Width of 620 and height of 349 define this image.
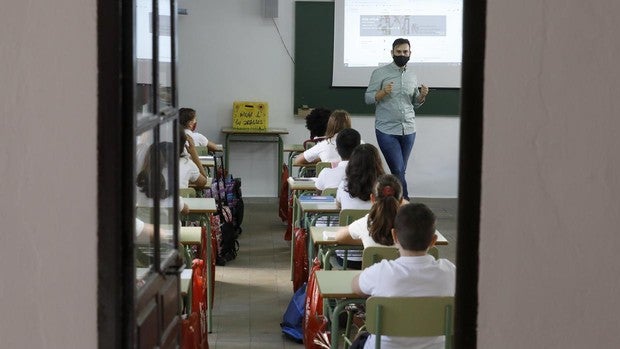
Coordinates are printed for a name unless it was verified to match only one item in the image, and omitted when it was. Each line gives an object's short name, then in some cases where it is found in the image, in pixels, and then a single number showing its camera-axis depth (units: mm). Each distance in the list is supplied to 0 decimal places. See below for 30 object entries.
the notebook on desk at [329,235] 4957
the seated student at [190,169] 6465
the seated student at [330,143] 7430
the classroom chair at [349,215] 5246
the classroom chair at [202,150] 8250
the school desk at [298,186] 6711
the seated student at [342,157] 6406
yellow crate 10172
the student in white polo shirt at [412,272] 3674
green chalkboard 10188
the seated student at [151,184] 2668
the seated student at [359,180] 5543
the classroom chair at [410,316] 3469
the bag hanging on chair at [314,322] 4523
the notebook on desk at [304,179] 6986
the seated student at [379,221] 4660
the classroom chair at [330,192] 6246
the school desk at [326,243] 4930
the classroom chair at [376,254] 4320
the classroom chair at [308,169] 8235
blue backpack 5387
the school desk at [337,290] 3953
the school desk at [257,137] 10109
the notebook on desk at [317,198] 6027
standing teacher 8711
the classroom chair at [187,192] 6008
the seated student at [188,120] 7598
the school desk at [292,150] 8930
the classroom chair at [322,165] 7121
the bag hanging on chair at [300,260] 5949
